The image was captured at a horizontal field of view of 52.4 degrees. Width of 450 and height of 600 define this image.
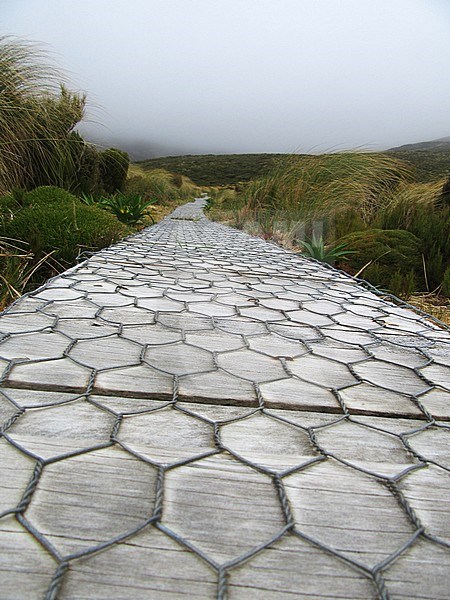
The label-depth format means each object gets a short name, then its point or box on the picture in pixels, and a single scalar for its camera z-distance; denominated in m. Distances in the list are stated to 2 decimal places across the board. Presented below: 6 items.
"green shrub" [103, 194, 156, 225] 5.20
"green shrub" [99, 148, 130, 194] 7.14
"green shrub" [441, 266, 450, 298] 2.75
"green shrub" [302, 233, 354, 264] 3.38
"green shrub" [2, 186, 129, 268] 2.73
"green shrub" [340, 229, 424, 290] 3.10
